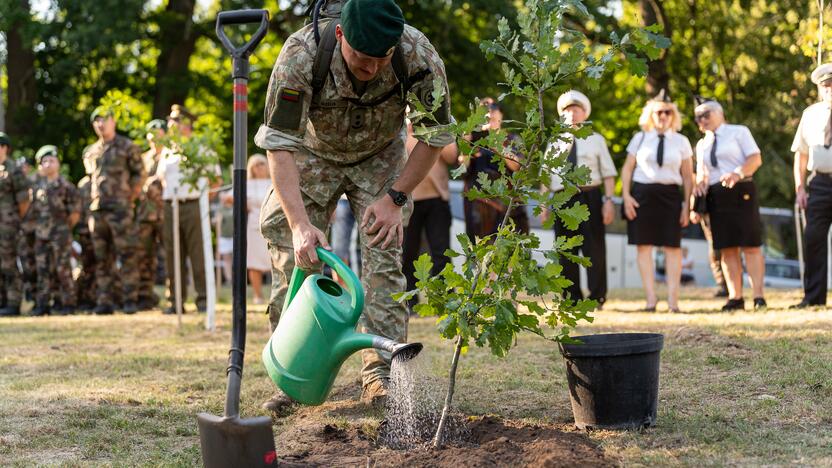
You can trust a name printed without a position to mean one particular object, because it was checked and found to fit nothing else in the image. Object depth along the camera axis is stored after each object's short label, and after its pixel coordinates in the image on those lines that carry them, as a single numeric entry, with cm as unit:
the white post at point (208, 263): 837
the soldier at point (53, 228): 1145
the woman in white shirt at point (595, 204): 880
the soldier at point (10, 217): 1168
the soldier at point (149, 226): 1061
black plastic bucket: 398
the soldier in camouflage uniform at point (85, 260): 1182
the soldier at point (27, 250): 1180
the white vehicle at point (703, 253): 1820
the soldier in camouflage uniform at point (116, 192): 1060
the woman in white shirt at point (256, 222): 1187
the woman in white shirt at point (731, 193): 866
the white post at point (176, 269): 864
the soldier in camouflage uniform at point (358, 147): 405
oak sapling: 370
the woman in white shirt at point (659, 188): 876
